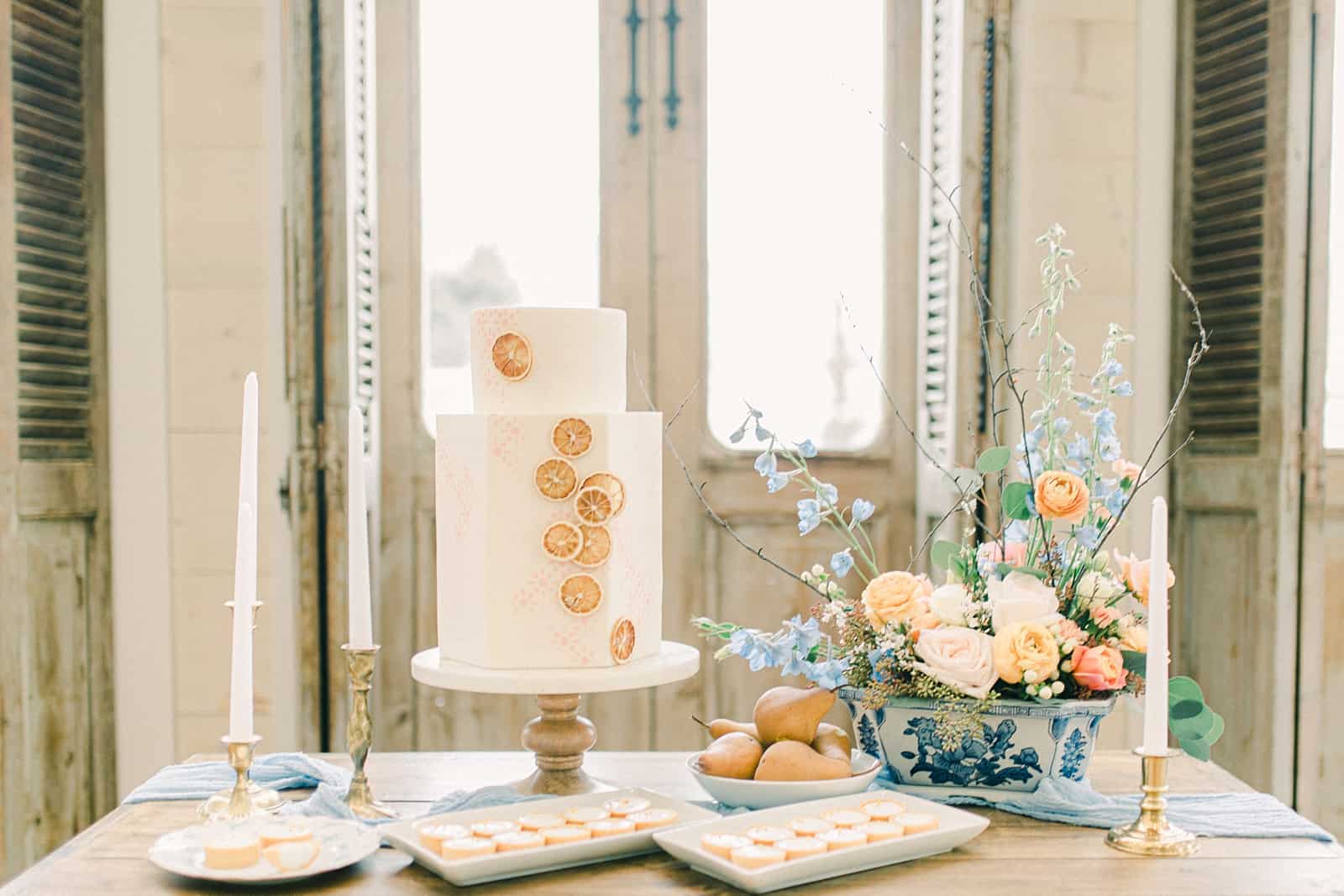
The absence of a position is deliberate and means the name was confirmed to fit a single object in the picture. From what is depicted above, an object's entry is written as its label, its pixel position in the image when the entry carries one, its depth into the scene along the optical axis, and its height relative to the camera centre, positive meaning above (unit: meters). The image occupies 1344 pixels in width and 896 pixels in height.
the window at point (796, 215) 2.53 +0.41
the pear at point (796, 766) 1.17 -0.36
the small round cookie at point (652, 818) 1.09 -0.38
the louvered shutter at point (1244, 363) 2.16 +0.09
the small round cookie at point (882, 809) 1.10 -0.38
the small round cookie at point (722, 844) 1.01 -0.38
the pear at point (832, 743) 1.21 -0.35
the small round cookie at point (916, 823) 1.07 -0.38
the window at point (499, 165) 2.53 +0.51
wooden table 1.01 -0.41
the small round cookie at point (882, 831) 1.05 -0.38
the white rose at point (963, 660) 1.17 -0.25
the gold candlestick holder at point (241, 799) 1.11 -0.40
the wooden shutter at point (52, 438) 2.02 -0.07
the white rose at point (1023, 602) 1.19 -0.20
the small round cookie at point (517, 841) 1.02 -0.38
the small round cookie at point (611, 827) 1.06 -0.38
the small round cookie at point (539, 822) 1.07 -0.38
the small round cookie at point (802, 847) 1.00 -0.38
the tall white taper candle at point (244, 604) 1.06 -0.18
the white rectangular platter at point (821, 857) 0.98 -0.39
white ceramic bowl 1.16 -0.38
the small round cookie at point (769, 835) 1.03 -0.38
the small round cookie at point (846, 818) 1.08 -0.38
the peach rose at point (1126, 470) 1.22 -0.07
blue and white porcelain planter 1.20 -0.35
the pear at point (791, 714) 1.20 -0.31
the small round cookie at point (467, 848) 1.01 -0.38
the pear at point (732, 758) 1.19 -0.36
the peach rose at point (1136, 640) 1.21 -0.24
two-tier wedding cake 1.24 -0.12
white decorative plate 1.00 -0.40
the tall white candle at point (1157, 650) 1.04 -0.21
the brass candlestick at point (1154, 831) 1.09 -0.40
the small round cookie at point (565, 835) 1.04 -0.38
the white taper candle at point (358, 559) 1.19 -0.16
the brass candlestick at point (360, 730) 1.20 -0.34
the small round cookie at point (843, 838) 1.03 -0.38
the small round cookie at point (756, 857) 0.99 -0.38
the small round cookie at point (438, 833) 1.04 -0.38
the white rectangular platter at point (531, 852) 1.00 -0.39
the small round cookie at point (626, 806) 1.11 -0.38
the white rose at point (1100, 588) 1.23 -0.19
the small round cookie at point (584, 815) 1.08 -0.38
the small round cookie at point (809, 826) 1.05 -0.38
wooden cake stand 1.19 -0.29
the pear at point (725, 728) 1.27 -0.35
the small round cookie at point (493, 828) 1.05 -0.38
